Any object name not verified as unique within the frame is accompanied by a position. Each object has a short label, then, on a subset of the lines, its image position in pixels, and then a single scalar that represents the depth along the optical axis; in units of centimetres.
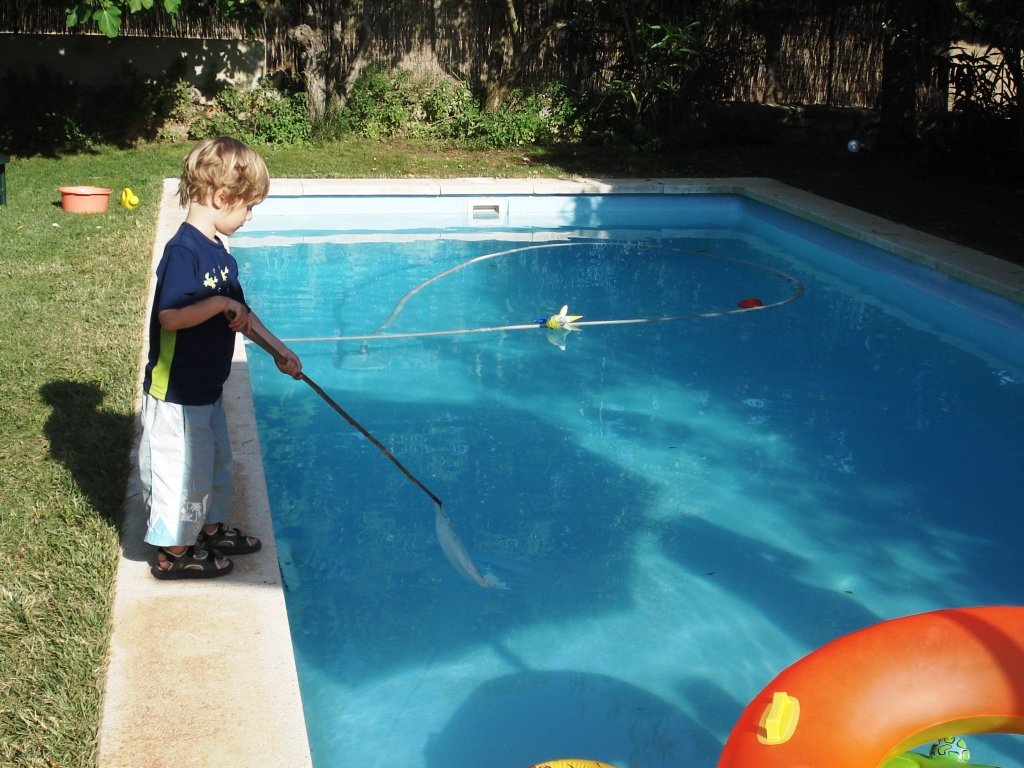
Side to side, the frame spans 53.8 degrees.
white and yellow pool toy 640
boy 260
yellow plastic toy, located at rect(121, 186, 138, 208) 811
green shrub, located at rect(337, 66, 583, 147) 1249
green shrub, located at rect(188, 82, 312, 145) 1177
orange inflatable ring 177
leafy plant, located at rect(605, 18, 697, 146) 1169
